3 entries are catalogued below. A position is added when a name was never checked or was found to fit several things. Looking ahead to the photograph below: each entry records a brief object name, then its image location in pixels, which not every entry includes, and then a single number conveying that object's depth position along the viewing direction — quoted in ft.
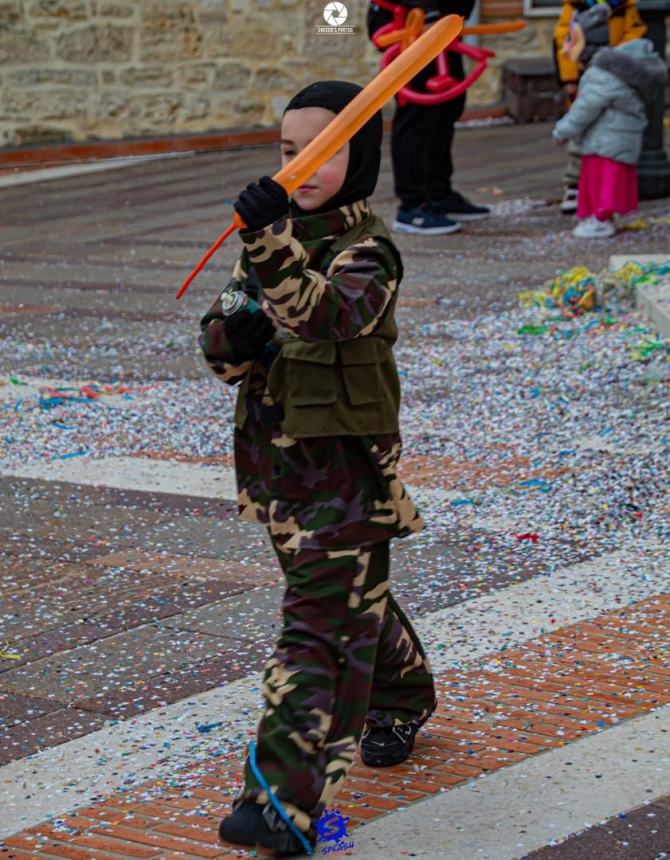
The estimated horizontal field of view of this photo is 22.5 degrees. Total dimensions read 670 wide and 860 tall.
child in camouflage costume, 9.96
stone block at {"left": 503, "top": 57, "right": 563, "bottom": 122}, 57.98
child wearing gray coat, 33.73
